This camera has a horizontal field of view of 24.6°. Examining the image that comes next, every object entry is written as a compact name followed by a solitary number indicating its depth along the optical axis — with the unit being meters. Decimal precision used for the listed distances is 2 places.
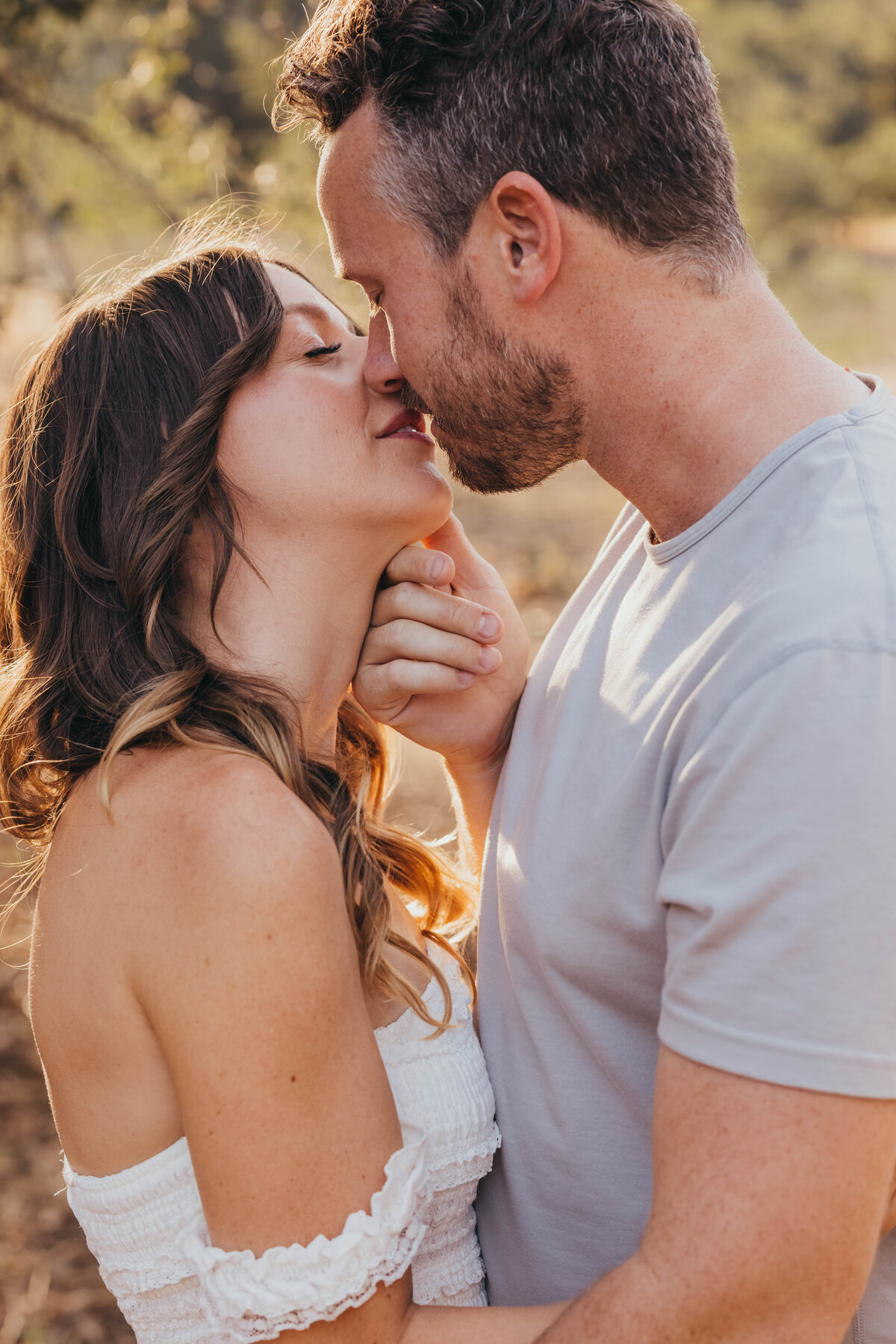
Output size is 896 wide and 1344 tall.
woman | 0.88
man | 0.80
